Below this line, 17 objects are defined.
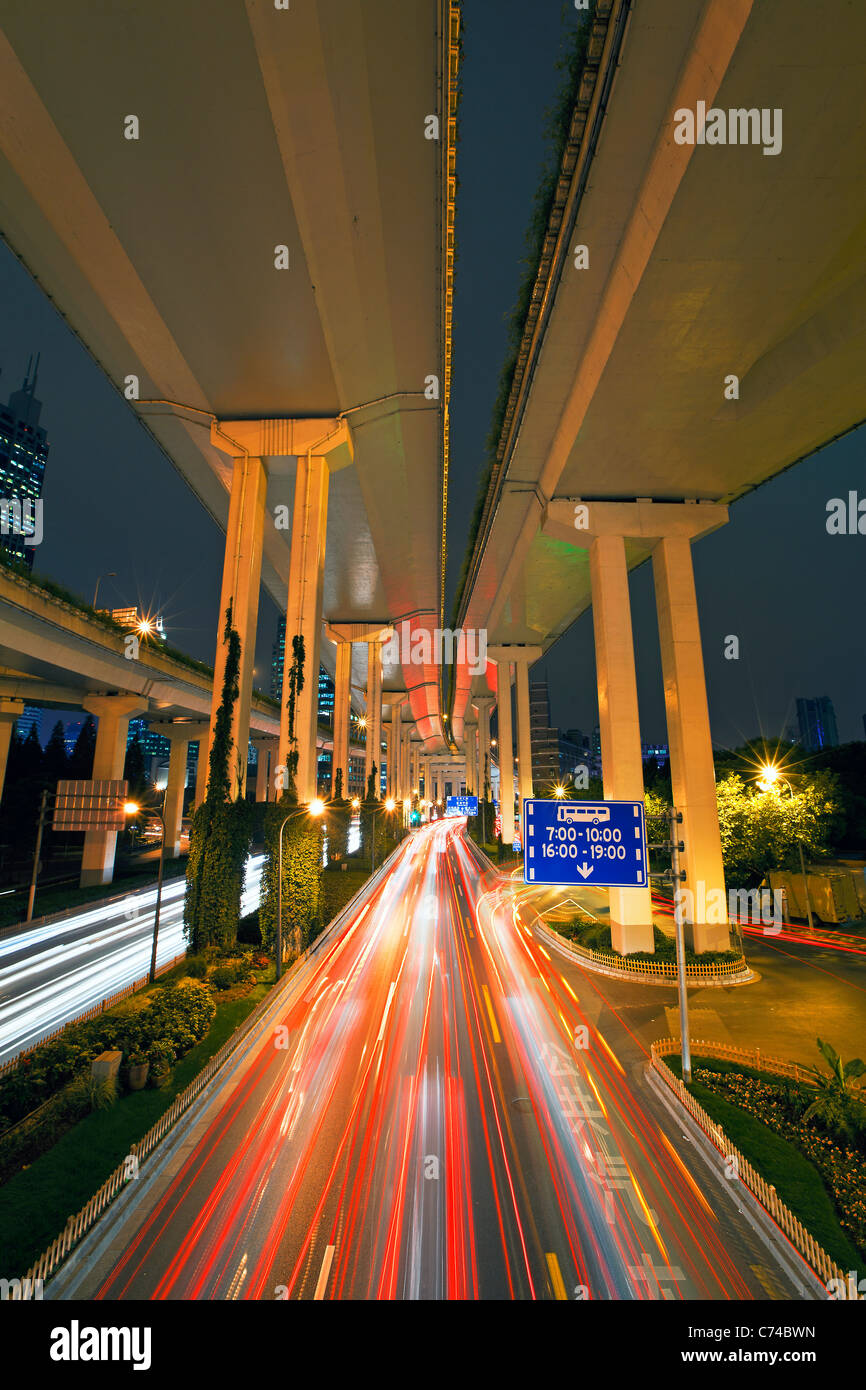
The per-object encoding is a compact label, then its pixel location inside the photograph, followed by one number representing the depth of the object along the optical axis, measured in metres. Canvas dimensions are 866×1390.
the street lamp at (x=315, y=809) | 20.67
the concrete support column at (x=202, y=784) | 21.76
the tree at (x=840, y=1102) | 9.86
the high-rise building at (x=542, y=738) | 135.62
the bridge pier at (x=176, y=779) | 51.22
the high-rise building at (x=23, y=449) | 140.25
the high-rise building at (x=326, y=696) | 182.12
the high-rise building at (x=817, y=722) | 146.70
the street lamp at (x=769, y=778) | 25.78
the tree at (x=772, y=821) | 26.31
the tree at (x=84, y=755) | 56.20
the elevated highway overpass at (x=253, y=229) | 12.29
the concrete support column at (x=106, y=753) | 36.50
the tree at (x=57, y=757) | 55.77
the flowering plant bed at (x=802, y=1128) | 8.27
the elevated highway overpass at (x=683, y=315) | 10.85
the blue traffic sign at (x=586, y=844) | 13.05
